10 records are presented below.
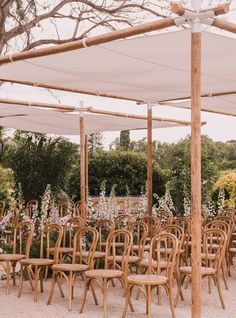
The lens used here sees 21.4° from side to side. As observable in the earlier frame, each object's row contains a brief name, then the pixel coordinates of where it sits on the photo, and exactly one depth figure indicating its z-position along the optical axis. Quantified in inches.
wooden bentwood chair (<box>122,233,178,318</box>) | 242.1
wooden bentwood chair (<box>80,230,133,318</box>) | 253.6
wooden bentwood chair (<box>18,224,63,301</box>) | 283.3
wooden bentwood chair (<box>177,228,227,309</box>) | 272.7
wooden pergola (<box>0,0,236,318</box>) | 207.3
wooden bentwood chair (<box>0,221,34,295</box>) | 298.2
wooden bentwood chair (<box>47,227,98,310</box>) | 271.3
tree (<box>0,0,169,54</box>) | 556.4
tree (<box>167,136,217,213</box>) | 506.9
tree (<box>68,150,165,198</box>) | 698.8
